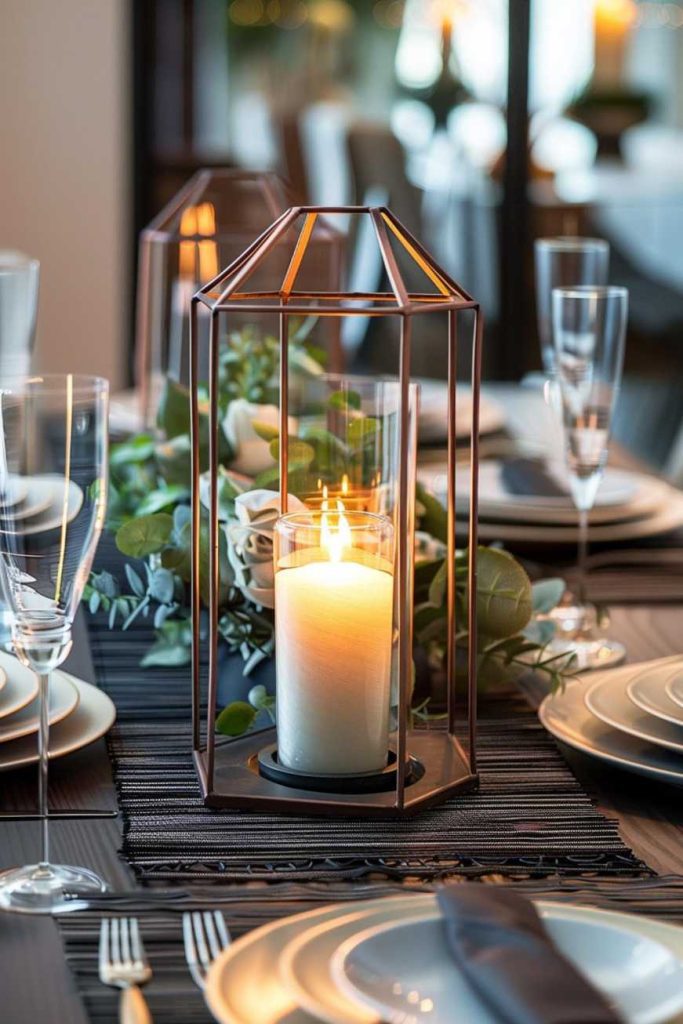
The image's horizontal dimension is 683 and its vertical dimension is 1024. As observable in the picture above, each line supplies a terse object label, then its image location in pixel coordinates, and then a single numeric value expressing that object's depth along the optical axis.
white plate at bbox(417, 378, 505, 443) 2.99
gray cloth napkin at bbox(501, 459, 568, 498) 2.53
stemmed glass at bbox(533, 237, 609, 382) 2.47
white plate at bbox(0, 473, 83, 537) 1.63
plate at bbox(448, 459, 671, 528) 2.46
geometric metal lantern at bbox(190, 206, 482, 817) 1.67
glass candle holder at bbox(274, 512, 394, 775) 1.70
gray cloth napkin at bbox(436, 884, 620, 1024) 1.38
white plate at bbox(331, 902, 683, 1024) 1.42
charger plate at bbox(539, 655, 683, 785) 1.75
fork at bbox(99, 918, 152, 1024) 1.45
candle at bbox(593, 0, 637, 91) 8.80
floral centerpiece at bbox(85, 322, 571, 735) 1.83
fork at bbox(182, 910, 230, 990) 1.49
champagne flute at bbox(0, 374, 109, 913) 1.62
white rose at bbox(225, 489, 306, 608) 1.82
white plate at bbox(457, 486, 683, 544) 2.41
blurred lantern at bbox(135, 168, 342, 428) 2.82
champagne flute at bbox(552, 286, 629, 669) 2.15
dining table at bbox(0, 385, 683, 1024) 1.49
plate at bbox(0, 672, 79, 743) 1.76
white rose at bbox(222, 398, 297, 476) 2.18
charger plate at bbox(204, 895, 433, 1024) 1.42
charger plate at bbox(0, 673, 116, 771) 1.75
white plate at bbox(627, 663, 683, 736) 1.78
